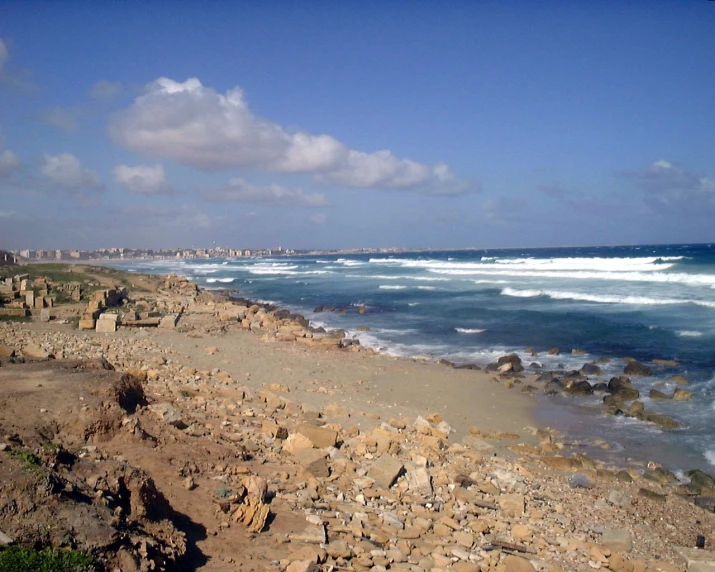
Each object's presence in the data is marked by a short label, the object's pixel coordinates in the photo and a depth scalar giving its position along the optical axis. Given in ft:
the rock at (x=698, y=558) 20.27
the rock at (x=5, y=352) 32.30
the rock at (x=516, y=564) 18.86
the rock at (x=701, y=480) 28.73
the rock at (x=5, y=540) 12.96
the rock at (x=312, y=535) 18.76
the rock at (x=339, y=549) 18.11
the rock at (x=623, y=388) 45.82
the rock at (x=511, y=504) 23.91
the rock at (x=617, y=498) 26.91
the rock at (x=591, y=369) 55.01
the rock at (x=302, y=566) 16.52
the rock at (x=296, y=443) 27.07
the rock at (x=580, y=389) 48.32
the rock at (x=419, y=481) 24.57
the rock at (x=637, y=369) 53.31
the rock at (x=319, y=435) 27.86
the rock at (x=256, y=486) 21.02
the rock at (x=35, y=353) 34.01
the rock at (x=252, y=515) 19.17
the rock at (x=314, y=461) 24.88
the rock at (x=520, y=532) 21.62
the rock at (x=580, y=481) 28.91
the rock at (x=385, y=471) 24.67
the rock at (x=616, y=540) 22.22
